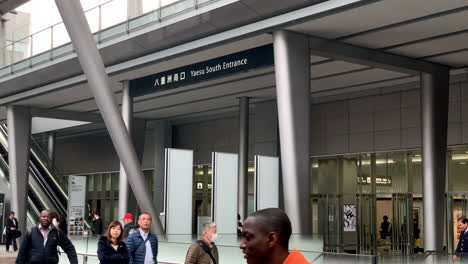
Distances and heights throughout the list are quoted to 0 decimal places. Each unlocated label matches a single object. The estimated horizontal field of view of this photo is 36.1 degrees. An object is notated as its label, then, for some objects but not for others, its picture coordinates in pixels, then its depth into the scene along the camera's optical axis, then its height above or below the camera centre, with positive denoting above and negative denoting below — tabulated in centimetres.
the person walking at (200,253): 764 -70
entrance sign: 1705 +304
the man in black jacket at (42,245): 859 -70
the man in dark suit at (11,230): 2422 -148
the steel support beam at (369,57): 1630 +315
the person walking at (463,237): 1384 -96
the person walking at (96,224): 2660 -145
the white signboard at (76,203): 2665 -61
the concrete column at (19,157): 2738 +114
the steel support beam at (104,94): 1762 +235
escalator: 3100 +14
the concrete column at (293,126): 1543 +133
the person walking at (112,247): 823 -69
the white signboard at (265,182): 1894 +13
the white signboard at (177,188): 1920 -2
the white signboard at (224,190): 1912 -7
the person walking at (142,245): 893 -73
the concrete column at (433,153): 1823 +89
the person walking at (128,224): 1339 -72
